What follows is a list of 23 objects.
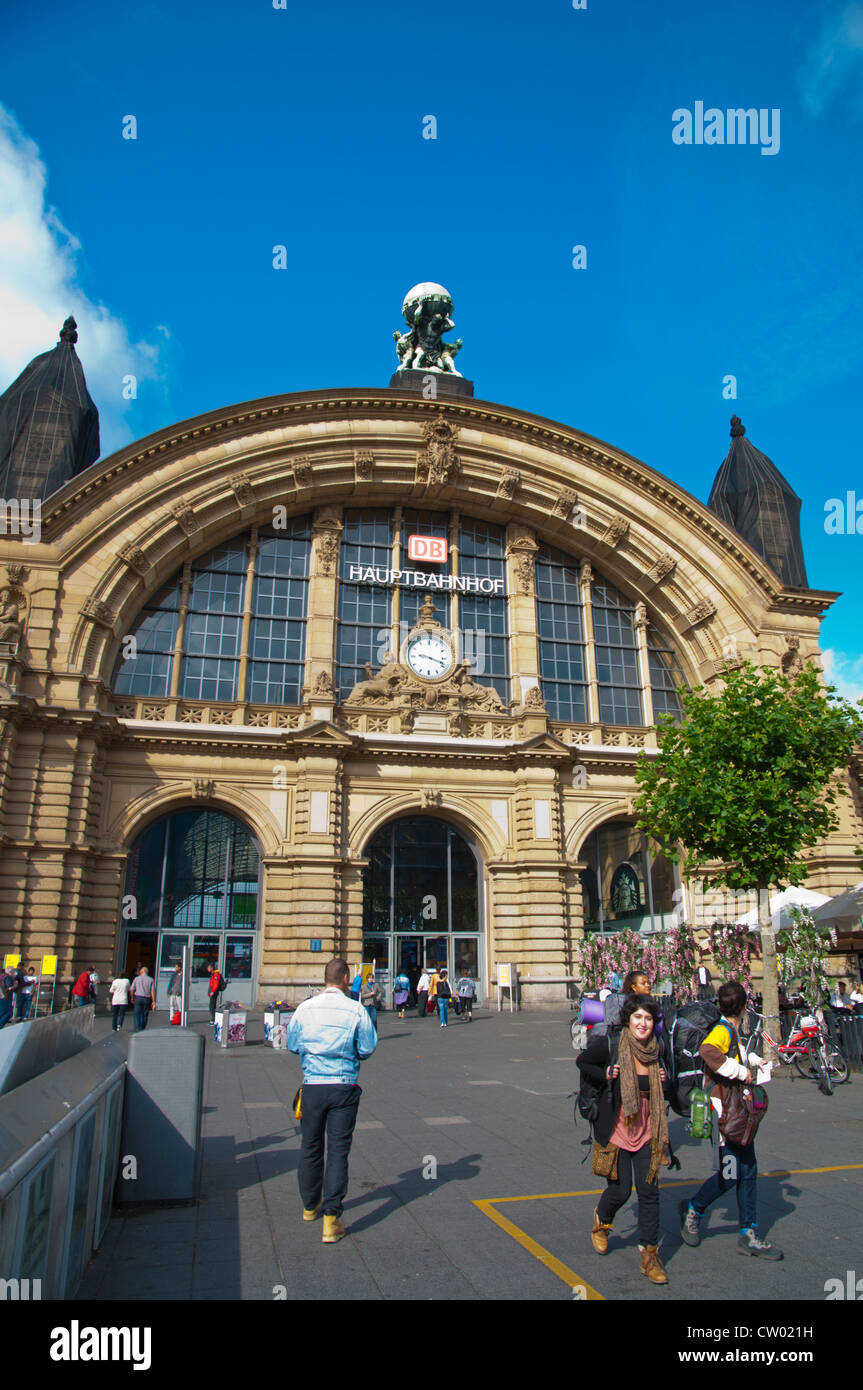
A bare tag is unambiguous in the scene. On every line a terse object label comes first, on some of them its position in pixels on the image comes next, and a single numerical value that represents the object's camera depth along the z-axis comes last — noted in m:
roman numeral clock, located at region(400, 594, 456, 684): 32.28
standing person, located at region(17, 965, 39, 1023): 22.57
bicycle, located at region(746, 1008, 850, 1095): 14.21
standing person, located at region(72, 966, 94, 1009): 22.73
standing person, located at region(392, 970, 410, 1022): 27.70
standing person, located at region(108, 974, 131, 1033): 20.45
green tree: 17.73
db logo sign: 33.56
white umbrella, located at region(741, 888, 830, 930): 24.41
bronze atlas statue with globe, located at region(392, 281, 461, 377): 37.47
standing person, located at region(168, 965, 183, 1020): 23.48
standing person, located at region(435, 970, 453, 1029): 24.72
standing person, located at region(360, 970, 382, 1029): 21.92
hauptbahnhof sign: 33.03
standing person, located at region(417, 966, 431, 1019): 27.35
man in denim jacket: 6.56
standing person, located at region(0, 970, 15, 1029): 20.27
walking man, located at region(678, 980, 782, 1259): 6.15
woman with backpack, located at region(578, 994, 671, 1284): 5.93
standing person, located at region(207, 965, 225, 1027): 24.58
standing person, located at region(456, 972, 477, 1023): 25.95
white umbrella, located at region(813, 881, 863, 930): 19.70
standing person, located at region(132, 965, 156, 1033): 20.34
